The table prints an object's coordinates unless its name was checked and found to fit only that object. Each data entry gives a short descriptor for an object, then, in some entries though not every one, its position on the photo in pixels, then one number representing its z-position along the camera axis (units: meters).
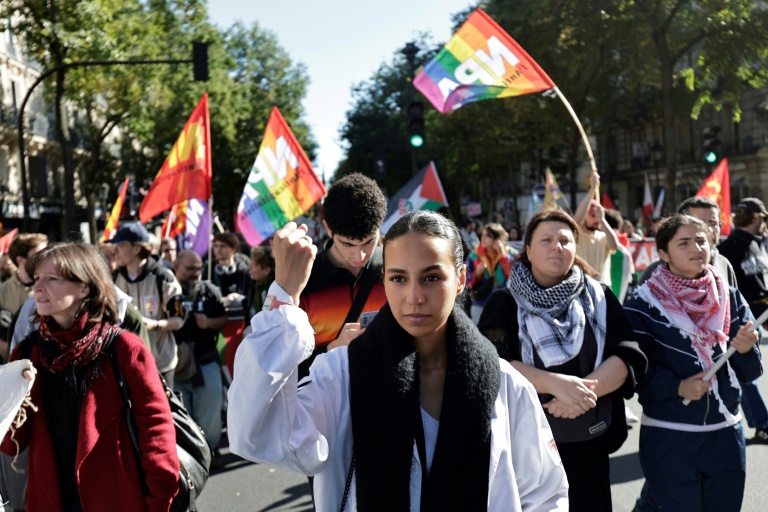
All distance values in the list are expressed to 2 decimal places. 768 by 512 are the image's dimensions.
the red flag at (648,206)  26.03
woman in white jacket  1.99
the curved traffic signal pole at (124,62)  17.61
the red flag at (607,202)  25.36
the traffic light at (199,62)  18.17
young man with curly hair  3.99
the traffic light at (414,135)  14.20
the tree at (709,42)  20.67
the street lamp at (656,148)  28.66
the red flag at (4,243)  11.04
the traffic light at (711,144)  19.48
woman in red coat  3.19
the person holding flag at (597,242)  6.78
